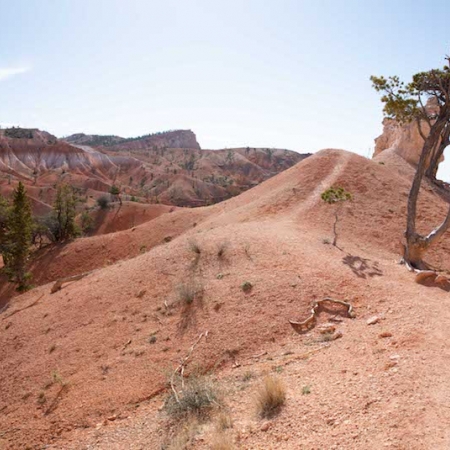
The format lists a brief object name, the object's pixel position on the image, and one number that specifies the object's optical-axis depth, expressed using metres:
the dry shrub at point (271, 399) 5.55
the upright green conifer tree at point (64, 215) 32.25
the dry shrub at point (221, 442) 4.84
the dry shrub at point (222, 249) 13.16
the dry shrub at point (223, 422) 5.52
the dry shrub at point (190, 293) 10.98
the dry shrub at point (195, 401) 6.27
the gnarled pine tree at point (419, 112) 12.96
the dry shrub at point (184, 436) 5.52
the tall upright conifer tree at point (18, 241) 23.27
